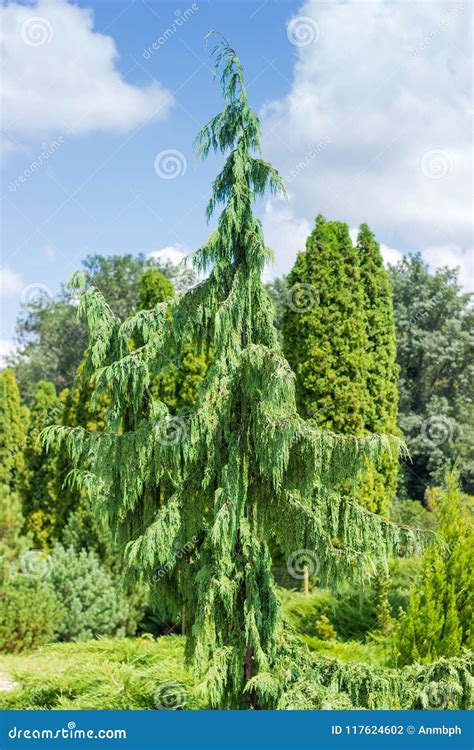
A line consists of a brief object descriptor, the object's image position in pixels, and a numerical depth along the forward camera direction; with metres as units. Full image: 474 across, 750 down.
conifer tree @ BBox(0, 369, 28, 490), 21.22
